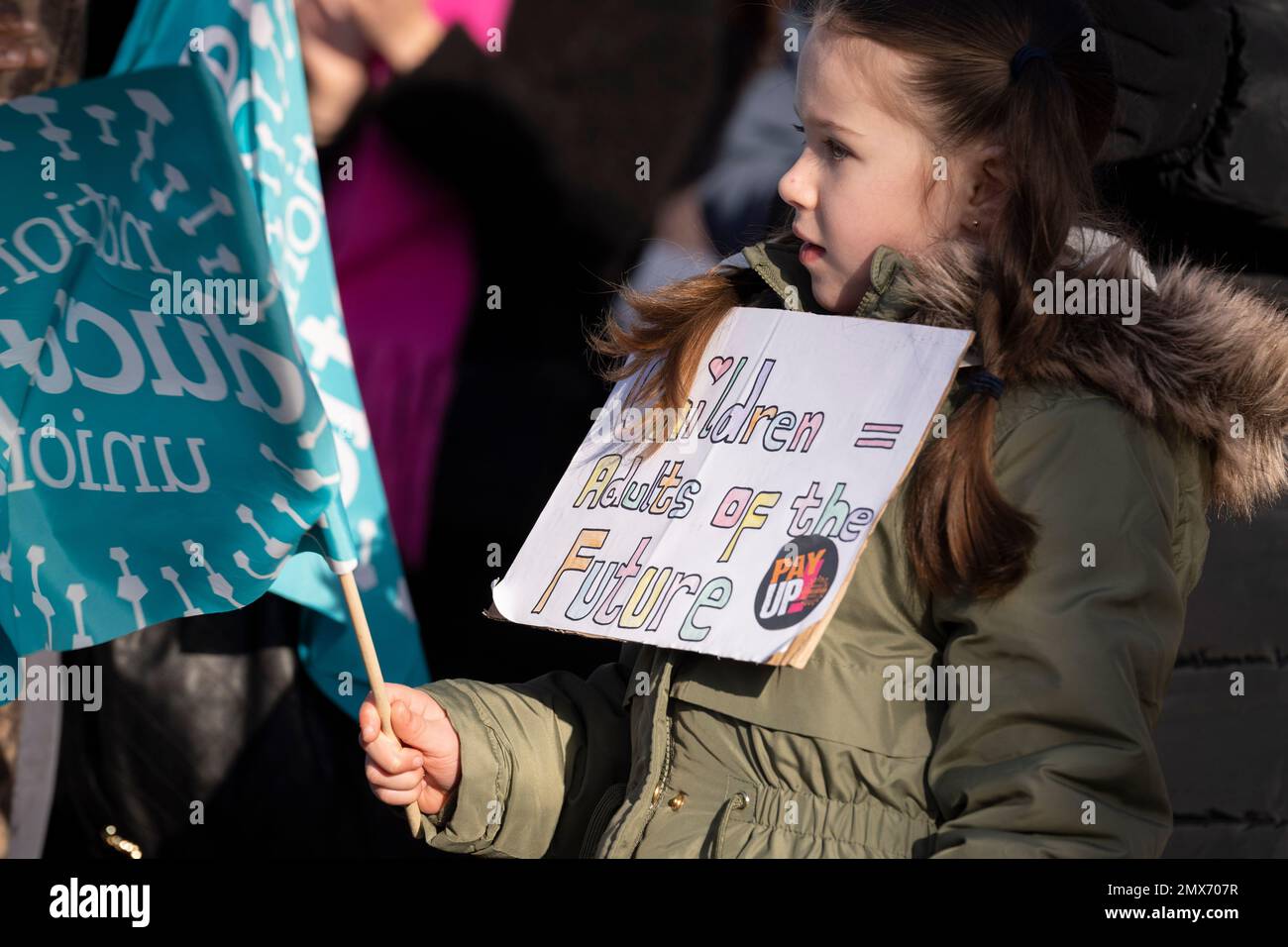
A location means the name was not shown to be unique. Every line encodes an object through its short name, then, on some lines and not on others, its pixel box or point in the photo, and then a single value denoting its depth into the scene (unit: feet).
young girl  5.50
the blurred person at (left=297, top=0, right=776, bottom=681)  11.08
